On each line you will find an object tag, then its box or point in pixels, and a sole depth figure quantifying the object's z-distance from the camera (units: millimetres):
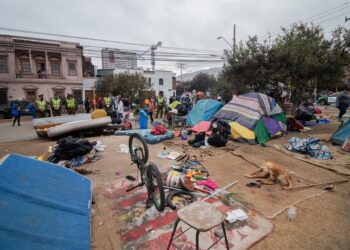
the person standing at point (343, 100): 9422
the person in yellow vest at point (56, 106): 13437
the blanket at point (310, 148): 5500
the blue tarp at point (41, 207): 2068
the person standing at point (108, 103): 14371
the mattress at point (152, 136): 7086
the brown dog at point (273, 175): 4008
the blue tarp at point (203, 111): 9399
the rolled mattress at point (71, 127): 7457
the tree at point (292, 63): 8836
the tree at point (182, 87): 48781
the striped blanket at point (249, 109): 7305
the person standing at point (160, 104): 13552
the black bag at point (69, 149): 5105
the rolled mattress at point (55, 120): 8711
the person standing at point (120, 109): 11500
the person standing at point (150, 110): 12169
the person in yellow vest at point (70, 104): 14430
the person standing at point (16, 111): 11434
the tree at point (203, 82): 47406
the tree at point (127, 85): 22781
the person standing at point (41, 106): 13031
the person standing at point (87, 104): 17844
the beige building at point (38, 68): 22359
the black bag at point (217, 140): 6441
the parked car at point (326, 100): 21578
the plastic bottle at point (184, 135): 7569
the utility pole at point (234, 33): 17336
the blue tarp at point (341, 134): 6332
